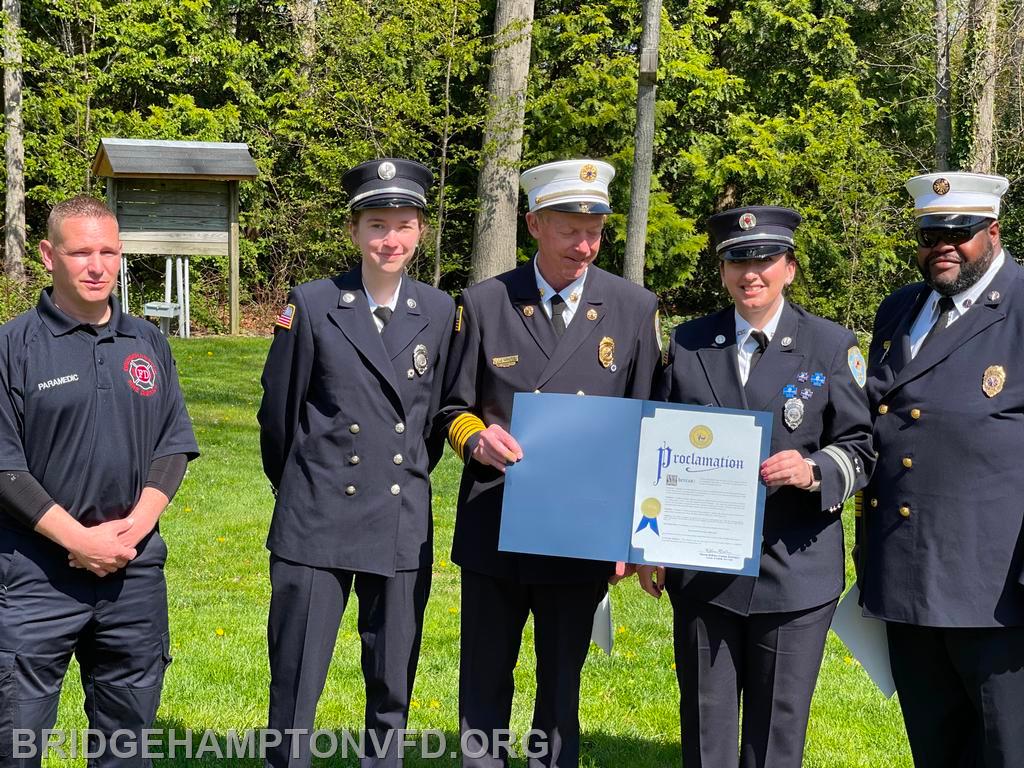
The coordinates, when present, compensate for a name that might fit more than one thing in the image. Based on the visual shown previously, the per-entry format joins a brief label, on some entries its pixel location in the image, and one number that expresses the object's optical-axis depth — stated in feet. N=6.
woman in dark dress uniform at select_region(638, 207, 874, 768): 12.47
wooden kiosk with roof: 57.21
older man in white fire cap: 13.30
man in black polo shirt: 12.33
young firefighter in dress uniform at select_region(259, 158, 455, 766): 13.52
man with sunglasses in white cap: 12.28
